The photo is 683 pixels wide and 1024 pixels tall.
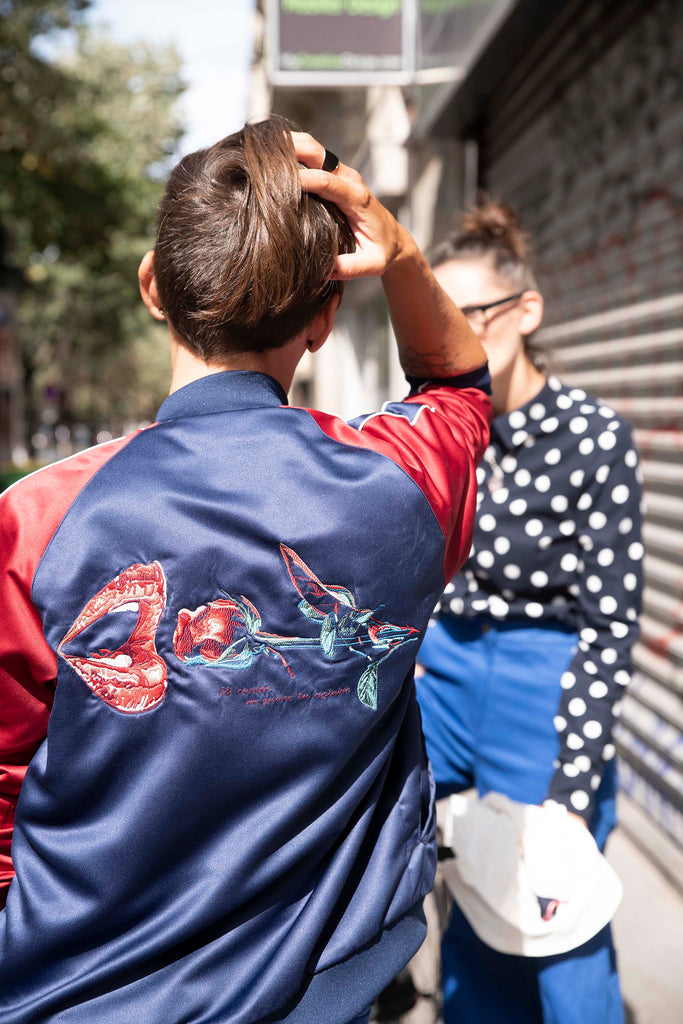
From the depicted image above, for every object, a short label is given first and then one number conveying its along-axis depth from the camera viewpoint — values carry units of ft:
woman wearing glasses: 6.58
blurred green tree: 39.75
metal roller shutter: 12.09
